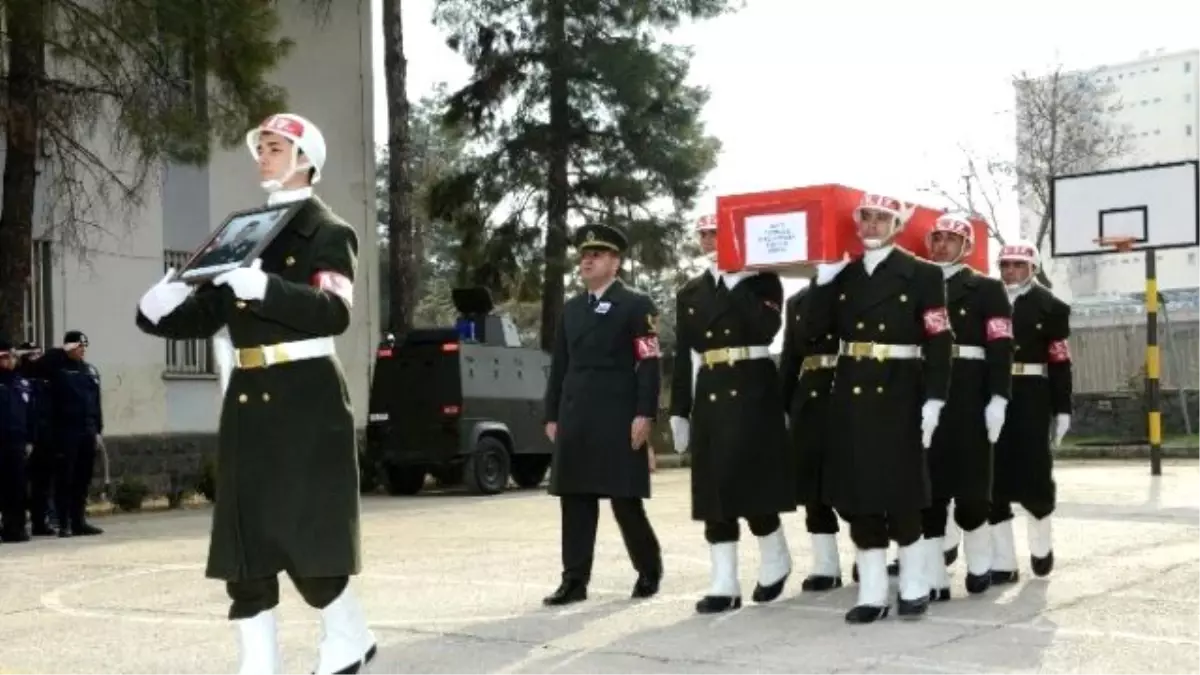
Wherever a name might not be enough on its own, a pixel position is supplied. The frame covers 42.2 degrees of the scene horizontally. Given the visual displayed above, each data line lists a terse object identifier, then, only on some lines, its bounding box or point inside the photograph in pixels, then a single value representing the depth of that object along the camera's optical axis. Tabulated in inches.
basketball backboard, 813.2
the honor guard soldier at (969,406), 323.3
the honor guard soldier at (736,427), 305.7
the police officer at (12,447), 551.2
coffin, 315.3
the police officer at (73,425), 578.6
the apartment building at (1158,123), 4023.1
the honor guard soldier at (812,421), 319.0
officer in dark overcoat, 322.0
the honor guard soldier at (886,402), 286.2
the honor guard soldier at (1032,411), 349.1
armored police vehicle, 784.3
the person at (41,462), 577.6
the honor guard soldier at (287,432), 206.5
